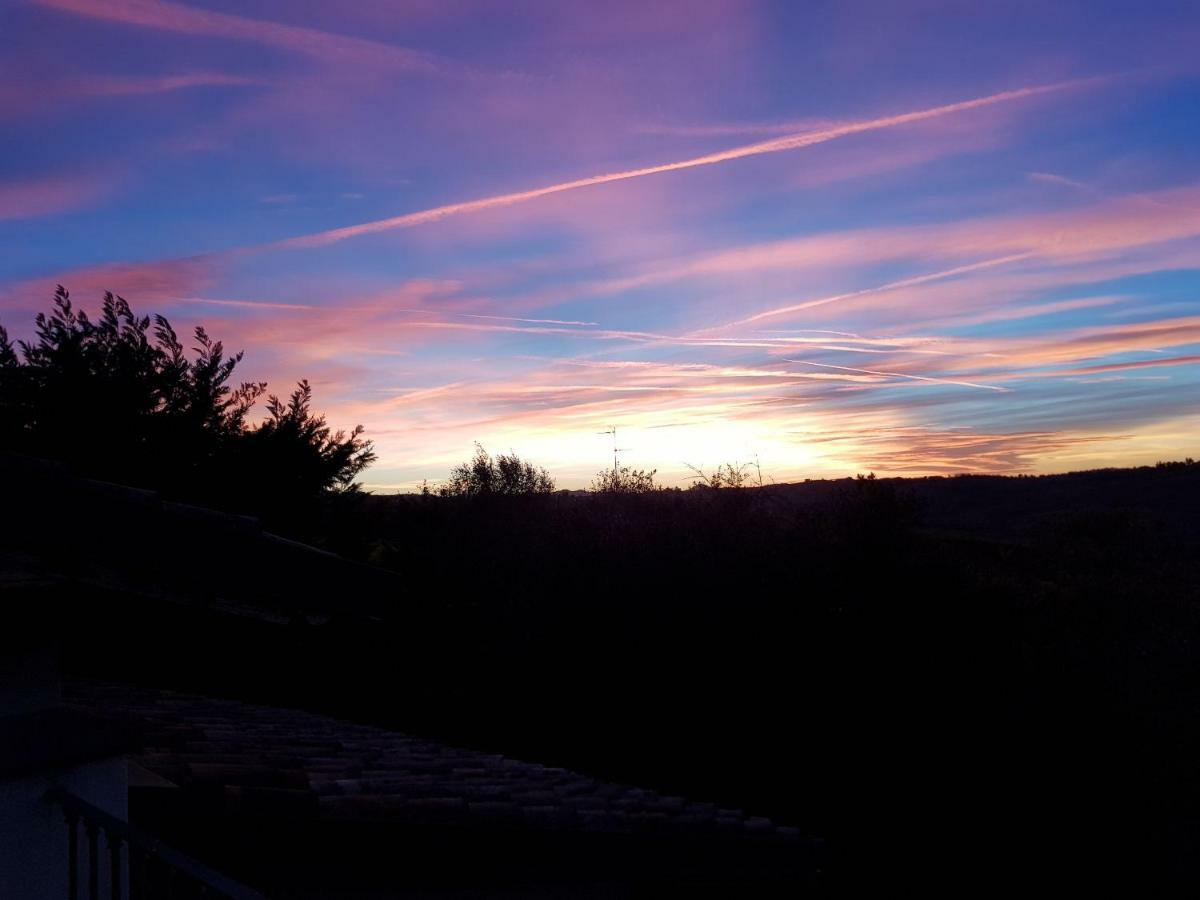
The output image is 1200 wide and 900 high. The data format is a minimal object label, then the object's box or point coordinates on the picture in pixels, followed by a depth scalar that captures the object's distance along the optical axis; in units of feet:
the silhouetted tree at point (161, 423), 53.62
